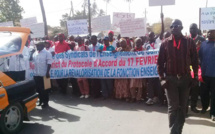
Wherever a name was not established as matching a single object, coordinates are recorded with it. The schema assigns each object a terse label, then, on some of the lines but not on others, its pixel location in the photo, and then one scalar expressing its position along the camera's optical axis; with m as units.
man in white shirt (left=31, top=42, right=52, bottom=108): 6.09
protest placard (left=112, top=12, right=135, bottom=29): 9.19
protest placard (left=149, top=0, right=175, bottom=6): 6.86
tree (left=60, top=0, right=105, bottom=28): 51.47
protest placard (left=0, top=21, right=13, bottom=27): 11.45
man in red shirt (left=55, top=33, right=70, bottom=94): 7.60
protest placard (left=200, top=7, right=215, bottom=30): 6.22
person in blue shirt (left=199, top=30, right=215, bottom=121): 4.79
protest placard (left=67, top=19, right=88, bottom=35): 10.02
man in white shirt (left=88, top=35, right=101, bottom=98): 7.00
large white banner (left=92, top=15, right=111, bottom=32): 9.47
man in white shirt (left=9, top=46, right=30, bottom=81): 4.52
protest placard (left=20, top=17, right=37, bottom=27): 10.82
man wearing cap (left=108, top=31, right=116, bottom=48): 7.57
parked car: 4.07
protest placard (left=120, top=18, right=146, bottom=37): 6.96
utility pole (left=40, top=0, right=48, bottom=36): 16.89
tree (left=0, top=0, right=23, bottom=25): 32.78
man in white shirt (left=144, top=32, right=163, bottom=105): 6.09
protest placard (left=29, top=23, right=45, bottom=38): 9.77
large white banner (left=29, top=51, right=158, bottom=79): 6.40
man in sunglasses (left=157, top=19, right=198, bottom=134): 3.64
